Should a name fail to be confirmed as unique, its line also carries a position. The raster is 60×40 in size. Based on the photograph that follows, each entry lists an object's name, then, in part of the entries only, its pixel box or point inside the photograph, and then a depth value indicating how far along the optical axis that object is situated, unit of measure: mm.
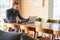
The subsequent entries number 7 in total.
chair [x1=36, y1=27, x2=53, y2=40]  3181
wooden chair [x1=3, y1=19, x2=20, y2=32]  4047
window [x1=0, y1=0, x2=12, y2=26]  7043
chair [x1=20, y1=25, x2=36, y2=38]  3733
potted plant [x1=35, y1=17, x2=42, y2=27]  3972
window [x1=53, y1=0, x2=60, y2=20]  5967
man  4531
